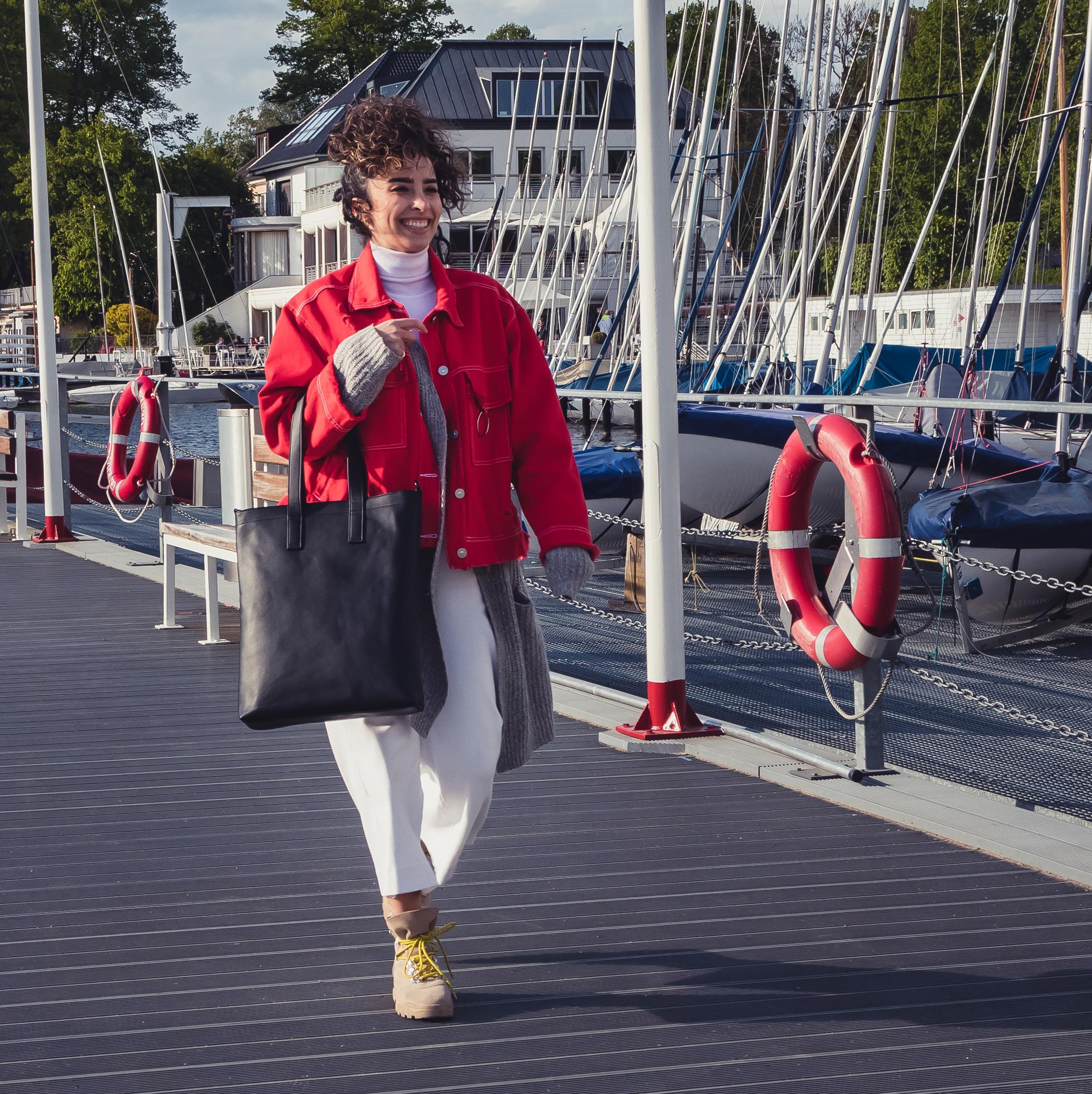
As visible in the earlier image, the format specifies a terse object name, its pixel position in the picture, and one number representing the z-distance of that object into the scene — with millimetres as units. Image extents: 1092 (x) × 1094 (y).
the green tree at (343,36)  71250
